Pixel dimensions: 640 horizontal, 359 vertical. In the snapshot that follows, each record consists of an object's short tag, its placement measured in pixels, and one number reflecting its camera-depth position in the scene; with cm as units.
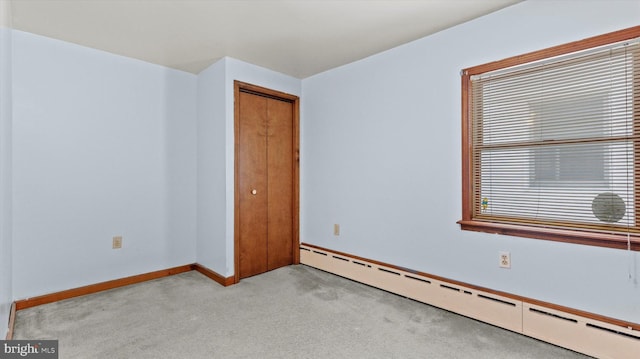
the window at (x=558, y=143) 179
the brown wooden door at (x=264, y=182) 333
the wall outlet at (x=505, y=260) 220
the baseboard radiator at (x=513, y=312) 180
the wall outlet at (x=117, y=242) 304
